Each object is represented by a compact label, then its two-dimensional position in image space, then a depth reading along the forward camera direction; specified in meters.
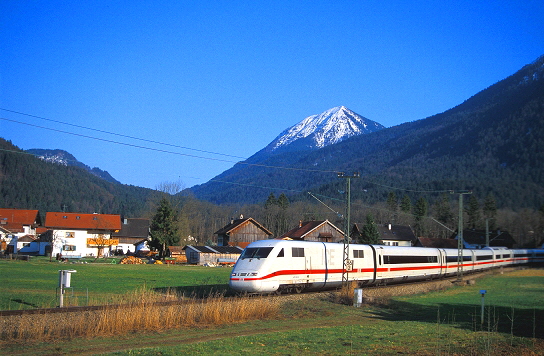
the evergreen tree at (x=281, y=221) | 124.81
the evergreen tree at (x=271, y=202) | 134.62
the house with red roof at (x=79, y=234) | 91.62
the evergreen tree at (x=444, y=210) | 107.16
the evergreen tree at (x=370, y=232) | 92.88
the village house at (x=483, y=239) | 90.31
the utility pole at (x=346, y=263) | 33.17
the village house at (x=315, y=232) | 86.50
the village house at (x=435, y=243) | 103.94
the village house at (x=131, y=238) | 104.25
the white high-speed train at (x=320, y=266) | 27.33
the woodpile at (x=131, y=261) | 69.62
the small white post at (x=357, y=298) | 28.08
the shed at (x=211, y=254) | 75.12
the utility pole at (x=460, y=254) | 51.25
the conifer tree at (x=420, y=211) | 122.31
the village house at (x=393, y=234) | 107.69
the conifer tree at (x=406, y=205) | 127.38
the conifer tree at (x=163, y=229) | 78.31
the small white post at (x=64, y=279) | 22.22
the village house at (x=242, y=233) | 92.44
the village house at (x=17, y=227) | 99.88
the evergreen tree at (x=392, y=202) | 133.38
